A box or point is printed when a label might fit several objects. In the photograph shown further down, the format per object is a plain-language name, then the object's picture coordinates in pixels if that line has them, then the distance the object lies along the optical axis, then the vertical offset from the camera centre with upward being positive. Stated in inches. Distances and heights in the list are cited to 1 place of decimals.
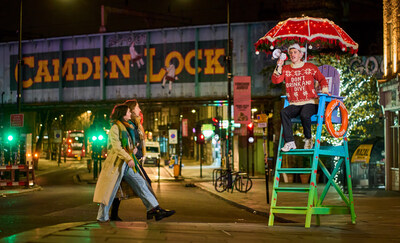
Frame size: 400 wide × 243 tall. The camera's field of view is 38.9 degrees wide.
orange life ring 362.9 +15.6
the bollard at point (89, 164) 1552.8 -65.0
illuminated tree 916.6 +68.9
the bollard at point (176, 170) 1326.3 -70.3
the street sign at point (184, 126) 2172.4 +53.7
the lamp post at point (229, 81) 981.2 +103.4
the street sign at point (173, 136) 1425.9 +10.2
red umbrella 408.8 +77.2
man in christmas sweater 369.4 +34.2
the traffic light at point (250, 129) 1334.9 +26.8
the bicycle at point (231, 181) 888.9 -64.3
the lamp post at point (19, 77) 1033.5 +117.2
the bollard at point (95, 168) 1241.0 -60.0
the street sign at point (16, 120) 1000.2 +36.9
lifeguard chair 352.2 -19.1
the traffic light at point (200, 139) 1427.2 +3.6
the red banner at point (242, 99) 898.7 +65.7
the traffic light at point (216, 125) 1287.9 +35.5
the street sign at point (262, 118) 871.7 +34.3
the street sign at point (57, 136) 1875.5 +15.9
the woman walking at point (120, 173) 364.8 -21.0
